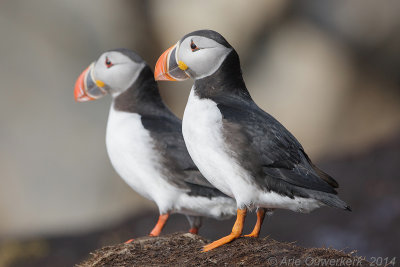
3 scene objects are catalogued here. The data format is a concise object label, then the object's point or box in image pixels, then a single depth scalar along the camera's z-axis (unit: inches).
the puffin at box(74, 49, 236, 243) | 378.6
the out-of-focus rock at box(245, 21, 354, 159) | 919.7
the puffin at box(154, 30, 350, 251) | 304.3
